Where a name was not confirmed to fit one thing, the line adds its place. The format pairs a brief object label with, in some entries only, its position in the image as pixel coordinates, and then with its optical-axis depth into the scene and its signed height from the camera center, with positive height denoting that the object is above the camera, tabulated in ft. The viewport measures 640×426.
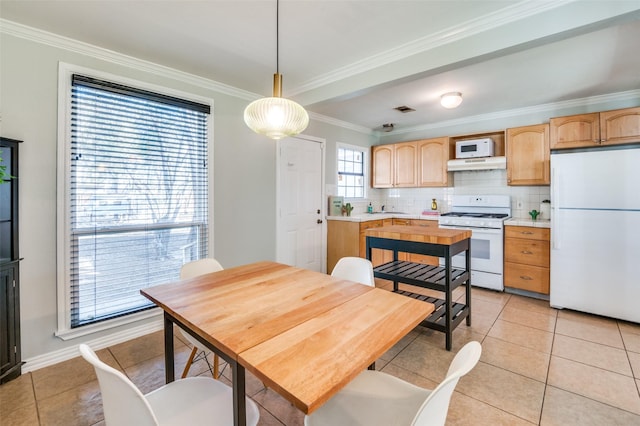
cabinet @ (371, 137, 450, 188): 14.67 +2.71
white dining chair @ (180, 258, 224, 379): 6.54 -1.31
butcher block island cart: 7.70 -1.76
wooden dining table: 2.76 -1.46
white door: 12.41 +0.43
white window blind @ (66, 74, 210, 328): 7.55 +0.58
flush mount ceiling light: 10.44 +4.16
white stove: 12.14 -1.01
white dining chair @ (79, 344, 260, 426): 2.69 -2.48
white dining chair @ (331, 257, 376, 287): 6.31 -1.31
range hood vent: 12.95 +2.32
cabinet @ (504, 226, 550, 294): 11.19 -1.83
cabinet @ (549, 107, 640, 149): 9.70 +3.02
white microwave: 13.24 +3.08
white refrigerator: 8.98 -0.61
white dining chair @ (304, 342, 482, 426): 2.87 -2.45
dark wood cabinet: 6.23 -1.16
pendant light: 5.30 +1.84
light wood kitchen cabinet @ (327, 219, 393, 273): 13.29 -1.35
